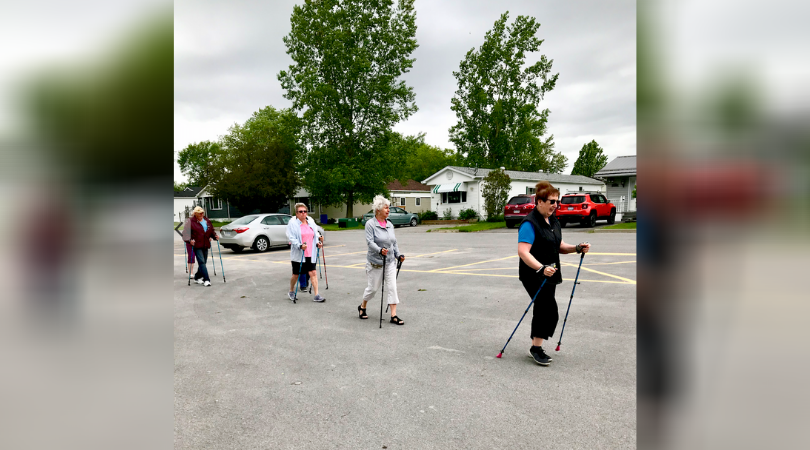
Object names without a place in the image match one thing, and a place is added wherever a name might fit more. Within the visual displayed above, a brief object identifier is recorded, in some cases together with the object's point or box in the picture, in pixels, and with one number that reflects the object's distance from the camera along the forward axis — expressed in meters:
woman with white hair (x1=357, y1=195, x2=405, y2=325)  7.03
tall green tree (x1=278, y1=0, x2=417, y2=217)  39.91
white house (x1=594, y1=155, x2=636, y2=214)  28.92
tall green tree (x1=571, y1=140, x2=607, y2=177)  78.50
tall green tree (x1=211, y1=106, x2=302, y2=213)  43.66
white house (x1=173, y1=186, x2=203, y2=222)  62.74
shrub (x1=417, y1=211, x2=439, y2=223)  42.13
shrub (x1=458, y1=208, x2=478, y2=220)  38.16
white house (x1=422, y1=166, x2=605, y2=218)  38.97
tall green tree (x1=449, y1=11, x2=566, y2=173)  45.78
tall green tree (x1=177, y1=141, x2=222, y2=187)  93.25
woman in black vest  4.82
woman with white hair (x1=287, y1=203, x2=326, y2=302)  8.86
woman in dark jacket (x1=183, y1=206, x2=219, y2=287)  10.92
